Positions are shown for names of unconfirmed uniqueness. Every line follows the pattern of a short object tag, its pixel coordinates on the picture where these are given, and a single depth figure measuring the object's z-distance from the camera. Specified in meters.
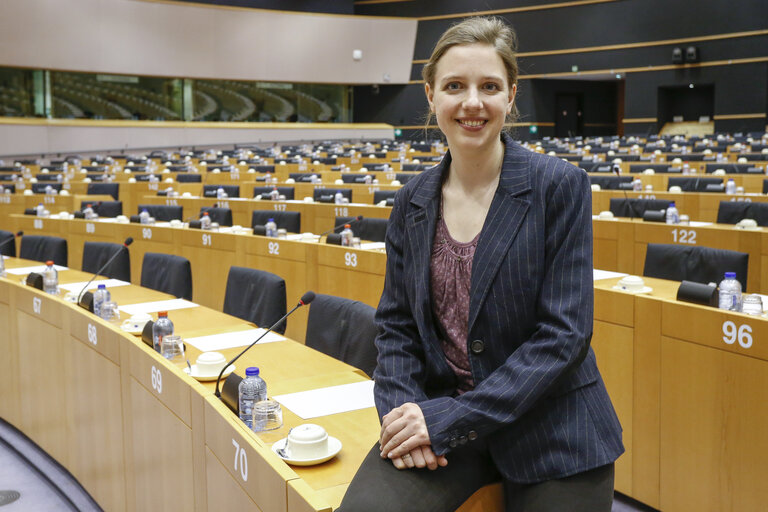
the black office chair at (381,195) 7.10
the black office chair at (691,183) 7.34
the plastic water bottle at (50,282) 3.55
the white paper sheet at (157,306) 3.17
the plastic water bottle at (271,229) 5.36
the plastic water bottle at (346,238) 4.79
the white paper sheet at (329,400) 1.94
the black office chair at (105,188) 10.06
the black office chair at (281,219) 6.03
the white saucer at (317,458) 1.58
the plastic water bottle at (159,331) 2.45
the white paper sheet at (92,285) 3.70
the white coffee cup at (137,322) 2.73
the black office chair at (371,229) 5.27
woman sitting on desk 1.38
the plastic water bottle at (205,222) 5.80
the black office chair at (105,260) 4.57
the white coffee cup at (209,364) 2.19
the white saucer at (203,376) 2.18
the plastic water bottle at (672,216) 4.87
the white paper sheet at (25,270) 4.18
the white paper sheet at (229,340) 2.59
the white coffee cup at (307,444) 1.59
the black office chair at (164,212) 6.84
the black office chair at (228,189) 9.02
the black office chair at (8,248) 5.34
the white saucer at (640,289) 2.95
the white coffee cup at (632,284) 2.98
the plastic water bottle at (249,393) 1.81
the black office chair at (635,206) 5.40
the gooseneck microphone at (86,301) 3.00
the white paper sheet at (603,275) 3.36
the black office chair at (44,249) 5.03
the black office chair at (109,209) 7.82
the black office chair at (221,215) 6.46
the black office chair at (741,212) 4.77
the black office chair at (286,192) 8.55
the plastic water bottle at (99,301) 2.99
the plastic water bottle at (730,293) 2.56
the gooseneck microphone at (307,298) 2.11
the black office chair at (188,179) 11.21
